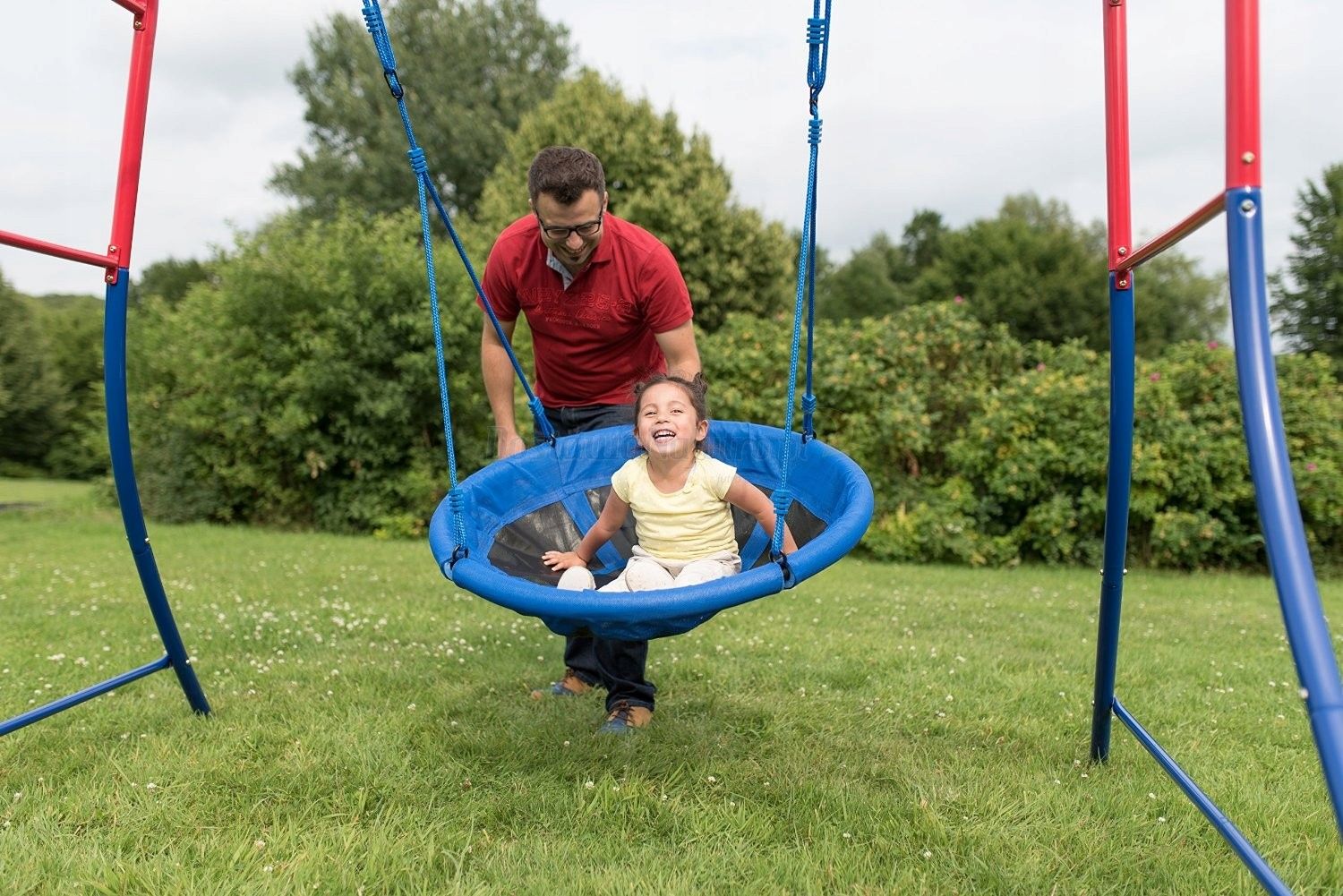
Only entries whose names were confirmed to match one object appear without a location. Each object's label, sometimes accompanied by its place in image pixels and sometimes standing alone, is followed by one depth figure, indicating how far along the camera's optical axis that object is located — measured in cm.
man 286
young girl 285
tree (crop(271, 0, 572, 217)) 2252
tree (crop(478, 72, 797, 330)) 1480
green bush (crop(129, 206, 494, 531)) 959
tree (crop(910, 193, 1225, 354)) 2362
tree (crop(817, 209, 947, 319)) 2645
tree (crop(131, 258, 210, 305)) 2656
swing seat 204
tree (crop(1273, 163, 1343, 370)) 2066
